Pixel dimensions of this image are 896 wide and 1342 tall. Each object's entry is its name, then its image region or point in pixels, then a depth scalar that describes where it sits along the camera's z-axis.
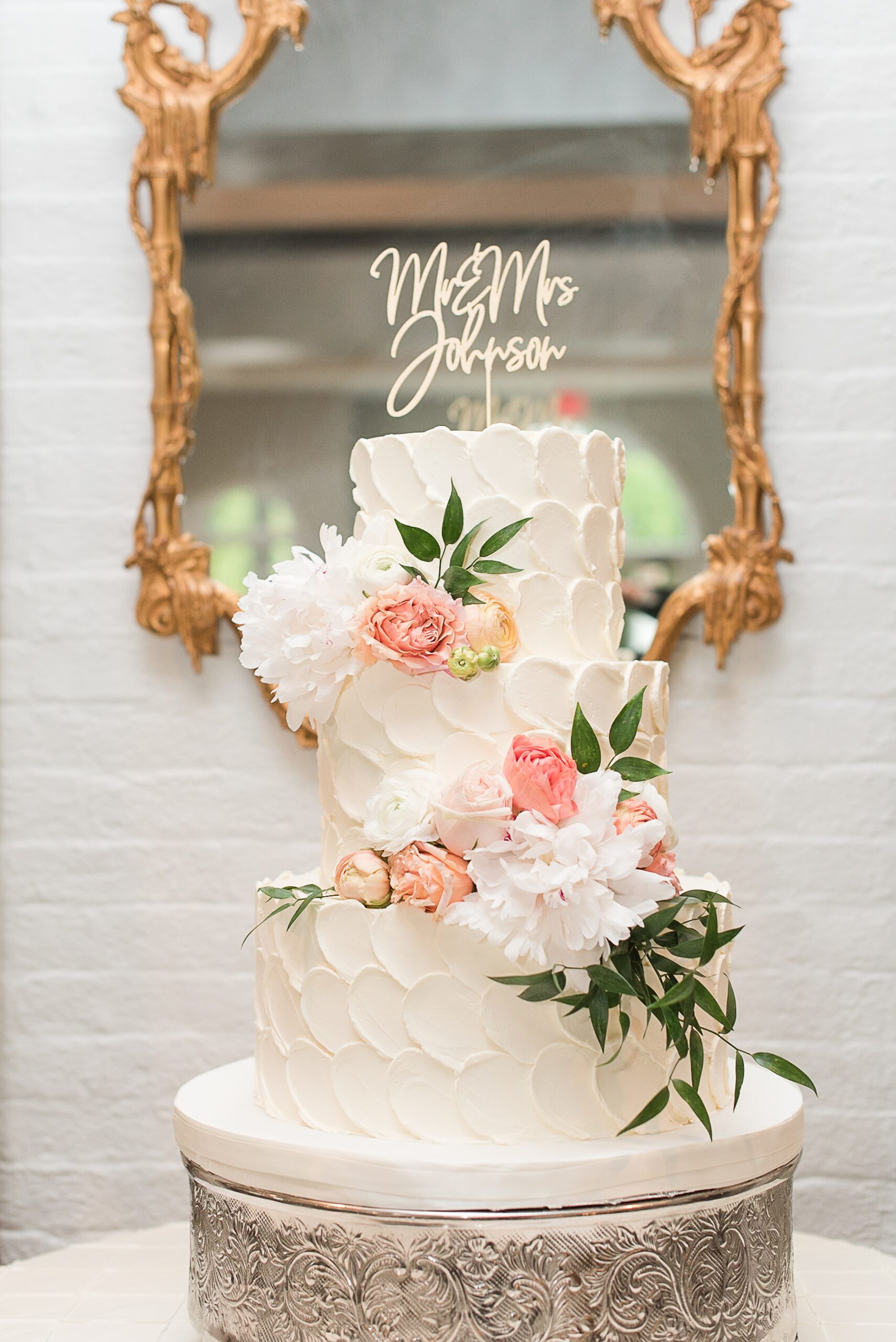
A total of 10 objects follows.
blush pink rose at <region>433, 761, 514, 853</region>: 1.36
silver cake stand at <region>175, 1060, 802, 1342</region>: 1.29
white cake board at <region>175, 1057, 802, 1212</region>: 1.30
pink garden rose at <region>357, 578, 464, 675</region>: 1.42
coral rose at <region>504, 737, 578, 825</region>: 1.35
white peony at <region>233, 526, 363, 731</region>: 1.47
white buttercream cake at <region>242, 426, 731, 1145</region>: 1.37
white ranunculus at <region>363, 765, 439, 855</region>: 1.40
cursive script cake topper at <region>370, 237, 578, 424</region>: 1.63
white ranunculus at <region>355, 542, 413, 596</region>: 1.46
